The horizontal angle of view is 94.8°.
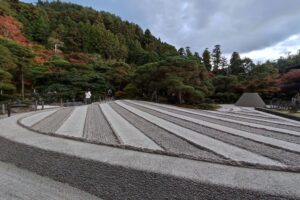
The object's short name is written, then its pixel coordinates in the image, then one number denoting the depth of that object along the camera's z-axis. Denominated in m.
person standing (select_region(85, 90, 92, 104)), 9.62
